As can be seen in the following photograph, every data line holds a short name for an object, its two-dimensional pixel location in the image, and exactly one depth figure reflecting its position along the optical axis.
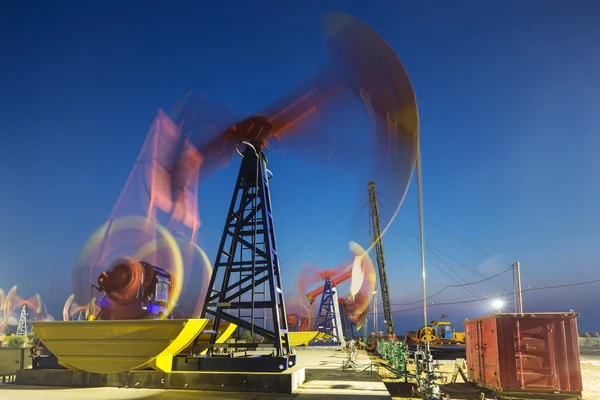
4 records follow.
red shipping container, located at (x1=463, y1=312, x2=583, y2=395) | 14.56
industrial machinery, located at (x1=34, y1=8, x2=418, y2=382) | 10.84
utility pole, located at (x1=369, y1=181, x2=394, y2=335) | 64.51
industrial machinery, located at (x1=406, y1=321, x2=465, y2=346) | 55.60
